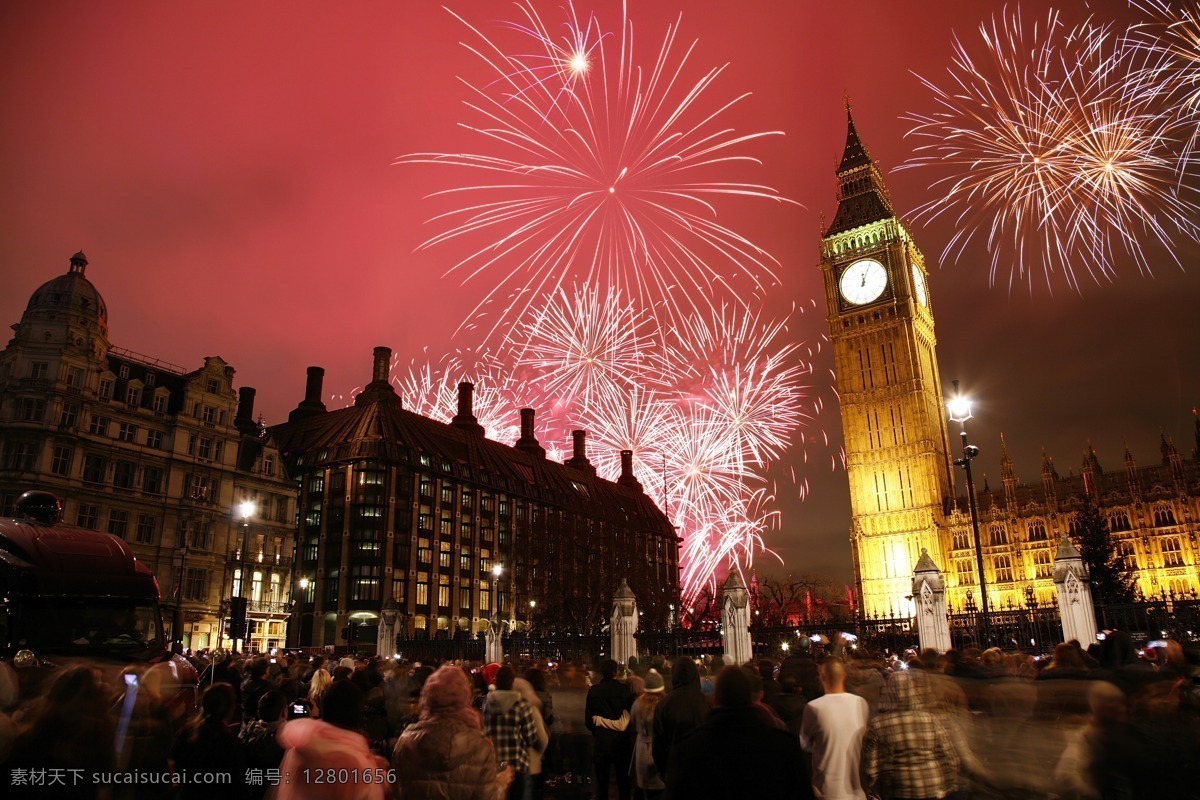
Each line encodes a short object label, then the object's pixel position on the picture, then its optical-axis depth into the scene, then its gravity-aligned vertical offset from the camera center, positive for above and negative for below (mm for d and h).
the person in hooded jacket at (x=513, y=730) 7316 -1175
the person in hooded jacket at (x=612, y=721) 9312 -1408
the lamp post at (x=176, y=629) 15153 -285
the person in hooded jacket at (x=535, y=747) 7672 -1414
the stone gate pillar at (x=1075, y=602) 19781 -252
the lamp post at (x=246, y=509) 29130 +3946
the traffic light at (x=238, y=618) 20180 -130
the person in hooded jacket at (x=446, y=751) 4754 -895
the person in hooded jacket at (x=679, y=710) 7250 -1022
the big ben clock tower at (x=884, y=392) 86938 +24368
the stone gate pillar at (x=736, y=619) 19875 -487
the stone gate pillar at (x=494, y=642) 25234 -1164
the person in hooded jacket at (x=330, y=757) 4324 -825
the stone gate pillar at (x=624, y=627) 20844 -651
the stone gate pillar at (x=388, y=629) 30312 -780
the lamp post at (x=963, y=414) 22219 +5233
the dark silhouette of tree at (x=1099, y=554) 51625 +2661
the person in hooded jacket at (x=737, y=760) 3910 -817
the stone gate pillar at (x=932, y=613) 21688 -492
